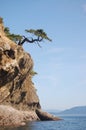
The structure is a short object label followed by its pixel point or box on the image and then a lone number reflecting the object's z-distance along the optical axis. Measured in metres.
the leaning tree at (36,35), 78.12
